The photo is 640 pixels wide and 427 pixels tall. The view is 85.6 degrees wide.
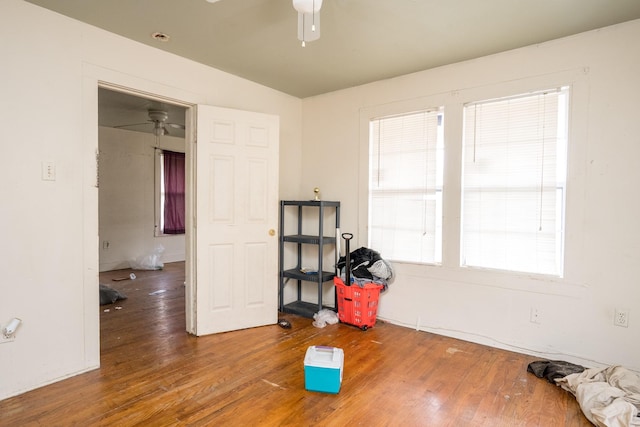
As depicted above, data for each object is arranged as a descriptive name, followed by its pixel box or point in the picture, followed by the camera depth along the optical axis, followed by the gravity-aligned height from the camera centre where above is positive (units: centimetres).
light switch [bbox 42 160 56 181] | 236 +21
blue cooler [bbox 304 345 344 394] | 221 -109
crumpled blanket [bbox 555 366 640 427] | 187 -112
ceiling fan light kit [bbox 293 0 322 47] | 198 +106
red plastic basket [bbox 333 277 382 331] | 339 -99
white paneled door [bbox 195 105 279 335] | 321 -16
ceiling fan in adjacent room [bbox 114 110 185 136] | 493 +124
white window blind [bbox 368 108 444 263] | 336 +20
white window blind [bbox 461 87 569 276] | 279 +21
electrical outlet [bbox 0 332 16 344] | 219 -89
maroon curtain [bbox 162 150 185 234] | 697 +21
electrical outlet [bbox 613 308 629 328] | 250 -80
